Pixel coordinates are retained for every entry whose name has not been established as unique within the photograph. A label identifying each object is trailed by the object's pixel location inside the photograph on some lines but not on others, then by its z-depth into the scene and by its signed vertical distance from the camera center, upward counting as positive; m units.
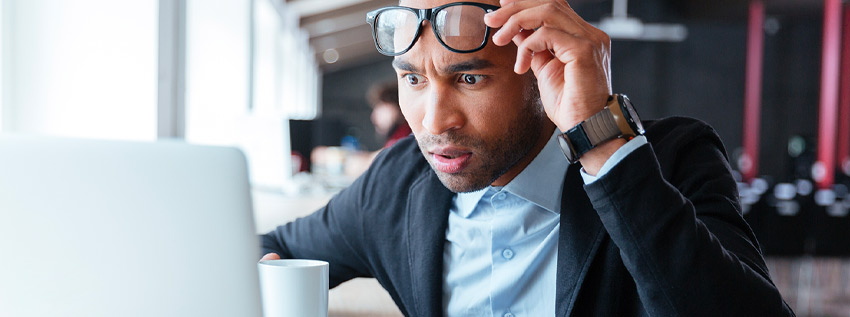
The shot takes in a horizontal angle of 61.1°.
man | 0.88 -0.09
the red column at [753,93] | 12.41 +0.79
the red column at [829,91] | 10.12 +0.68
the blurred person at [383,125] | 4.99 +0.06
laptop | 0.51 -0.07
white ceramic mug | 0.81 -0.18
